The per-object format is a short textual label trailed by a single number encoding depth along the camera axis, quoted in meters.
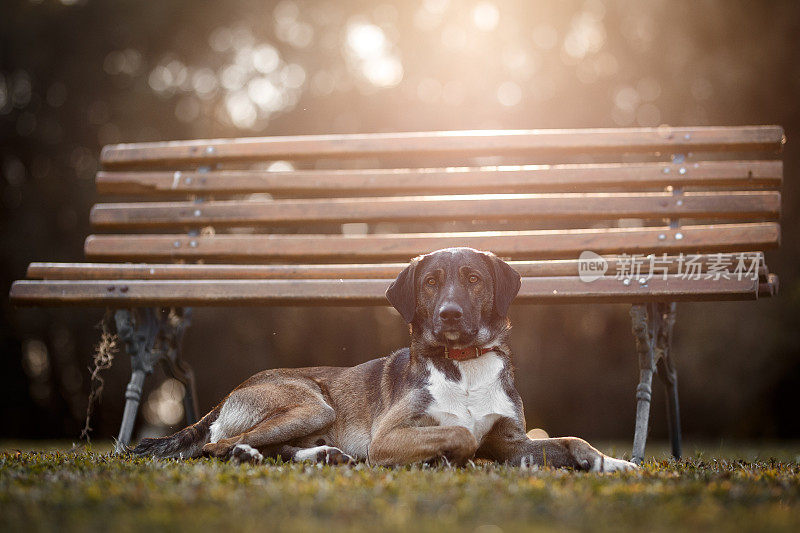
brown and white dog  4.84
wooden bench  6.00
